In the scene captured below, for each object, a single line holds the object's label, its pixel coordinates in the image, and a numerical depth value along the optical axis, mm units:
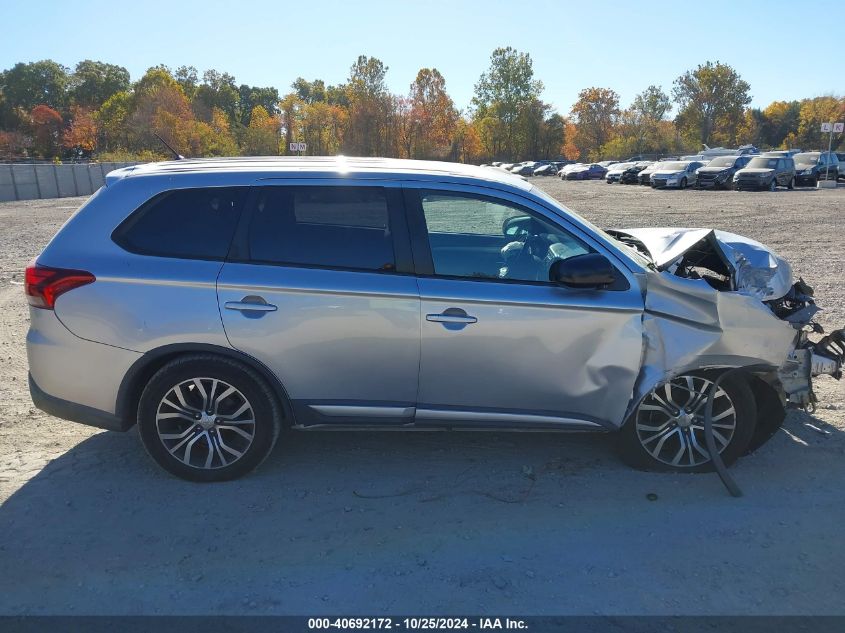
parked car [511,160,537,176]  70675
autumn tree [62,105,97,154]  71688
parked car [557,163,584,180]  58541
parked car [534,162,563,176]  70062
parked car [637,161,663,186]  39741
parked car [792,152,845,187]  32938
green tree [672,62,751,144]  82875
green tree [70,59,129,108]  91812
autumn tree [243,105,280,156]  59875
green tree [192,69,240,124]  97438
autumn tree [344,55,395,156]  70062
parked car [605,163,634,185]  48094
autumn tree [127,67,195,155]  55250
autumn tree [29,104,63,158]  79438
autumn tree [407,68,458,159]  74875
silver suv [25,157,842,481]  3592
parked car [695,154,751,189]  32750
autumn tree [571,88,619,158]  94000
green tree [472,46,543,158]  90750
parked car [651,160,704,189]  35406
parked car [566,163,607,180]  57469
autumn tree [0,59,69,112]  88938
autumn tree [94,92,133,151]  68000
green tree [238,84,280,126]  118312
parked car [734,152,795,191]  31047
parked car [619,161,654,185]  44688
